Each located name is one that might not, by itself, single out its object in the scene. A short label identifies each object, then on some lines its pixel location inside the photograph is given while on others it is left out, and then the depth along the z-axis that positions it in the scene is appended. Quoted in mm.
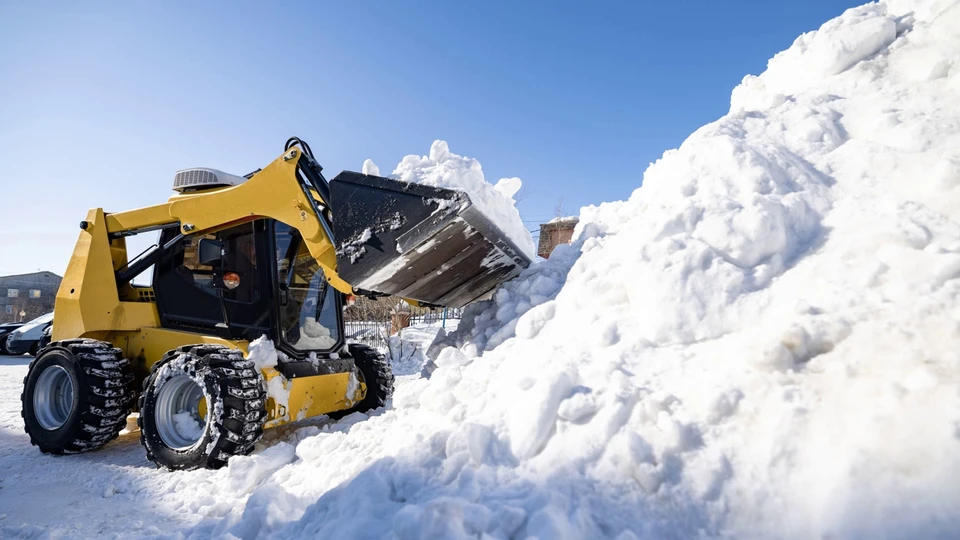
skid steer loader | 3645
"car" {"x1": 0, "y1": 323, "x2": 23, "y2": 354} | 17641
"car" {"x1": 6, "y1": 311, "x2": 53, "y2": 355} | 16547
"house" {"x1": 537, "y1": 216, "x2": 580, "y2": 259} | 13066
